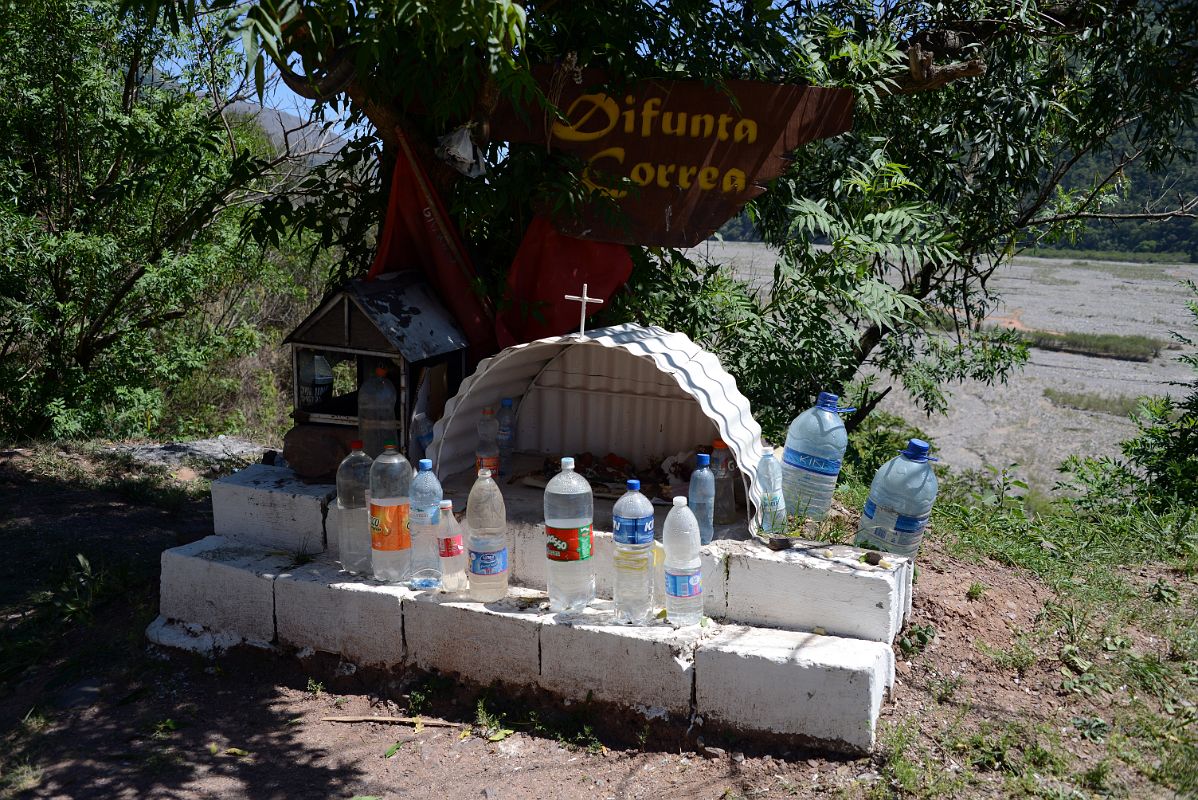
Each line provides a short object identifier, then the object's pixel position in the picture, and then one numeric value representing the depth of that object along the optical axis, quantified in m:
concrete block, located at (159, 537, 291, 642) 4.67
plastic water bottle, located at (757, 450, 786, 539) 4.43
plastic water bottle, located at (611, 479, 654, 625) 4.05
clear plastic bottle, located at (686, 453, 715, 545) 4.28
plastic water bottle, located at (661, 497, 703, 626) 3.98
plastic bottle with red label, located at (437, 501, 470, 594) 4.38
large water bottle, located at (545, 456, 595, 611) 4.14
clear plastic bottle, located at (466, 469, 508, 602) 4.29
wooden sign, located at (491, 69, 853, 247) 4.84
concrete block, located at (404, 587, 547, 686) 4.19
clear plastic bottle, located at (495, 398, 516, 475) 5.17
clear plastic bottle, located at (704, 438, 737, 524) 4.51
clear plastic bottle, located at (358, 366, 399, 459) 4.85
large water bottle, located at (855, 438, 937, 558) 4.25
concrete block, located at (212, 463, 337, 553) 4.92
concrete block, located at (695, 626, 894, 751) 3.67
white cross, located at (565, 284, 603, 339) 4.45
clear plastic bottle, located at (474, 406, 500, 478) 5.00
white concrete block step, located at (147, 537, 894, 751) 3.75
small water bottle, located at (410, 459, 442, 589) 4.40
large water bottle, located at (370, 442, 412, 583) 4.41
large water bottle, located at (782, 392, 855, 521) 4.55
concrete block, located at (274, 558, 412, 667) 4.43
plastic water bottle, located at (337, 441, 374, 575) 4.65
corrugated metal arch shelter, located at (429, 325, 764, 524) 4.59
